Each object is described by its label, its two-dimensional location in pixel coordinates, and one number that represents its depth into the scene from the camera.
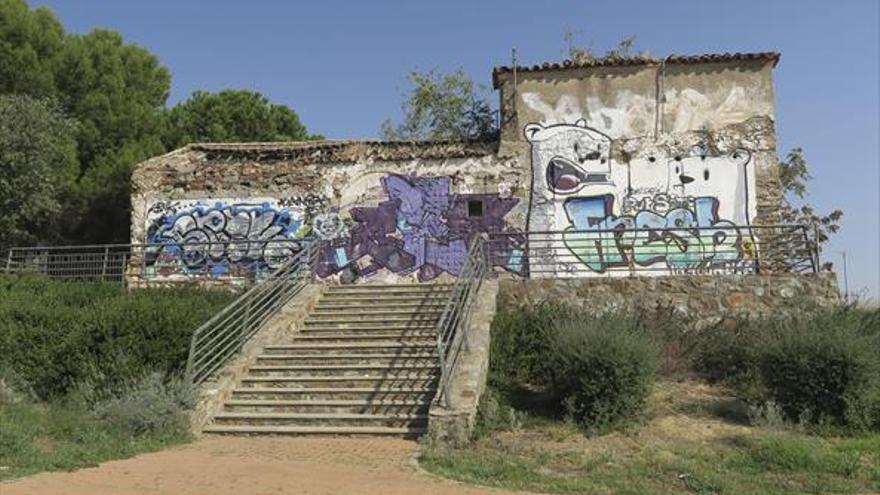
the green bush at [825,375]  10.16
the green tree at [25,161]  19.69
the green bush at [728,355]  11.87
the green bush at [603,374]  10.24
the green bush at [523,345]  12.04
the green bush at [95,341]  11.56
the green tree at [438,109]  28.78
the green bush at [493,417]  9.99
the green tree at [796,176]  25.14
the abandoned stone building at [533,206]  15.01
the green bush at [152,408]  9.75
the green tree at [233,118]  32.31
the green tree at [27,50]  23.14
